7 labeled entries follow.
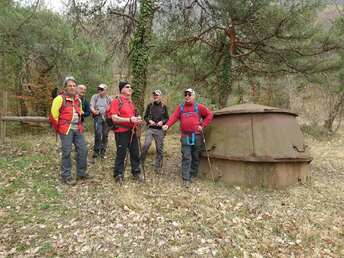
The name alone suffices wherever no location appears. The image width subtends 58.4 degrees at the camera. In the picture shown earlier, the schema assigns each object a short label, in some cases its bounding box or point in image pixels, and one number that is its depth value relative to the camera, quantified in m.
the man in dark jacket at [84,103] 6.90
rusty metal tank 6.06
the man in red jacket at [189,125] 6.18
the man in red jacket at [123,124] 5.73
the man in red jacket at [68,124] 5.62
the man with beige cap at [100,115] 7.37
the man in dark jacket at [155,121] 6.70
